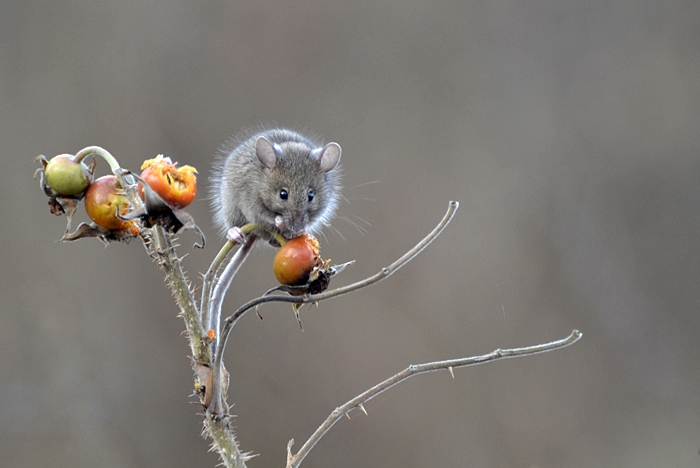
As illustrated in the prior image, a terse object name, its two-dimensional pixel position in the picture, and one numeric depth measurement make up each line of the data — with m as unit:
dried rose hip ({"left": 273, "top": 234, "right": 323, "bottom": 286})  3.91
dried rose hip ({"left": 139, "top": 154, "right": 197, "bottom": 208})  3.90
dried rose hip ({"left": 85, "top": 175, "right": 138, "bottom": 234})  3.90
